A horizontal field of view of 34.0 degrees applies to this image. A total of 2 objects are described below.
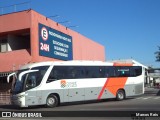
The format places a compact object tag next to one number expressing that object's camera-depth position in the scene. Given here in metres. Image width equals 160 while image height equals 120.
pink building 22.63
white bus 15.94
